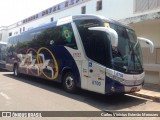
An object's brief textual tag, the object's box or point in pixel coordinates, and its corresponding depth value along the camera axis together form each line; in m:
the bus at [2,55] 21.09
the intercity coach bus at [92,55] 8.58
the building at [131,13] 14.40
